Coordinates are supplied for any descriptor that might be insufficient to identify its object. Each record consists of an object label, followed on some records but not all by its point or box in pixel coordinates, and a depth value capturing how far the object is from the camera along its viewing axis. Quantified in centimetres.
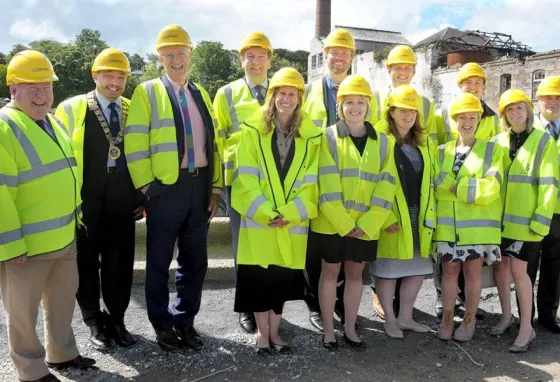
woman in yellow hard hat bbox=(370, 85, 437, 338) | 410
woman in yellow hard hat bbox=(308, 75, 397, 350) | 387
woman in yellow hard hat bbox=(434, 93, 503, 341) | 398
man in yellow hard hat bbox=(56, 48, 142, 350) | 383
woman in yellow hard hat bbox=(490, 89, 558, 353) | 402
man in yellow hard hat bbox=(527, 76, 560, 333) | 438
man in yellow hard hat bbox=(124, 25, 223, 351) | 372
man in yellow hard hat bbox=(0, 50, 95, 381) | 306
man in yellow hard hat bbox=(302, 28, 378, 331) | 453
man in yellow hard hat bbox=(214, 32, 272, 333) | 427
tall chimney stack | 5009
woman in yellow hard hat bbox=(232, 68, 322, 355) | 368
